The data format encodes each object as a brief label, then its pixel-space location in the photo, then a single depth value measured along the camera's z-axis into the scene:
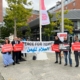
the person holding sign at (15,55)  6.19
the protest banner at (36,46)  6.59
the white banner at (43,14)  7.25
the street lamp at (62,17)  7.72
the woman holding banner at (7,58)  5.79
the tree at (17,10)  16.11
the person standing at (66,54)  5.56
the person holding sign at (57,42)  6.13
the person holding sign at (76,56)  5.44
